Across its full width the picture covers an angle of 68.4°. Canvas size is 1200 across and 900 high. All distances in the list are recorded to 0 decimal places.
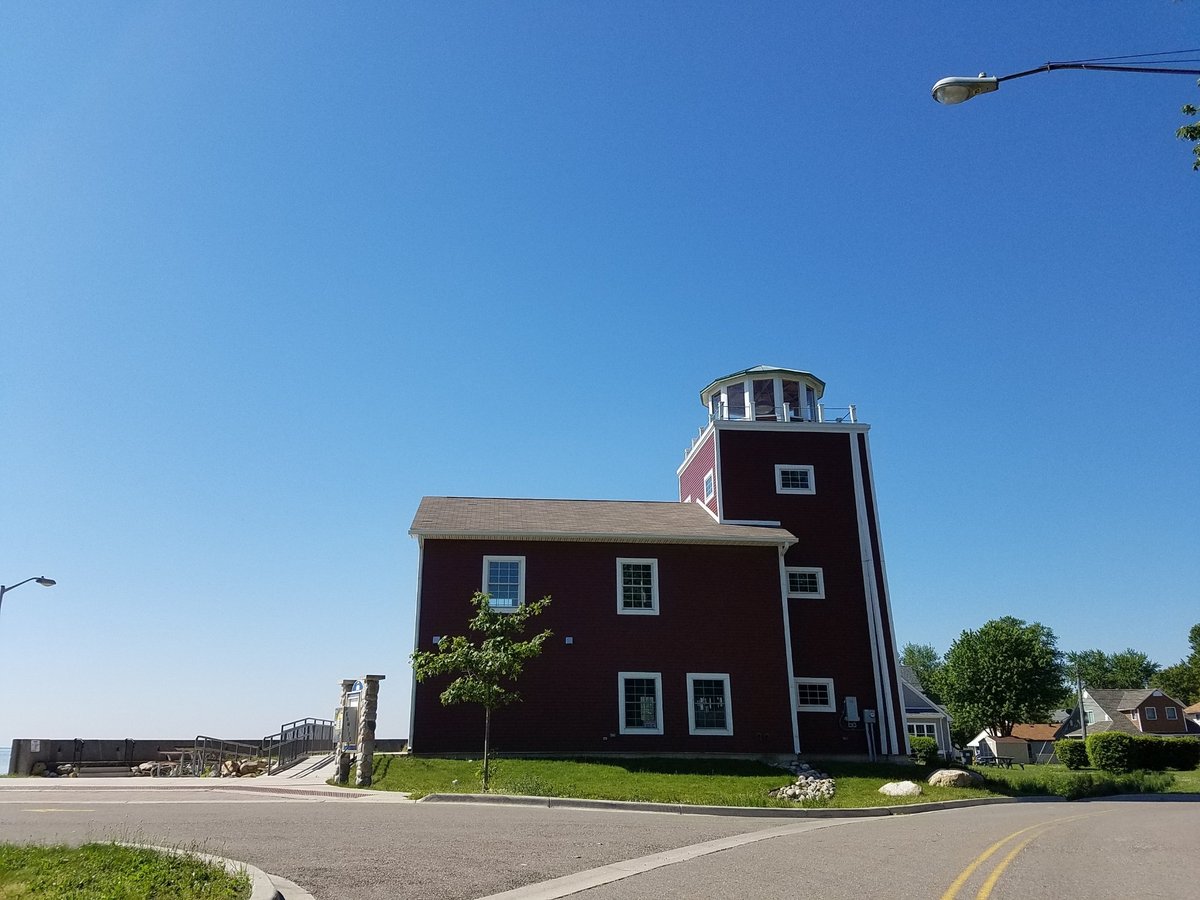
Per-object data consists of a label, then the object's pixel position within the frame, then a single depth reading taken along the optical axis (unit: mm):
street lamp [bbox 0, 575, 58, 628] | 27844
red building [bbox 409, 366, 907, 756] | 26641
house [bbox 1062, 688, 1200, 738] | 78250
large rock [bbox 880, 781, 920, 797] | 20719
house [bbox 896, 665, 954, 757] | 42812
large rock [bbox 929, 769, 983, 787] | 23781
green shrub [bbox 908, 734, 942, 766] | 28422
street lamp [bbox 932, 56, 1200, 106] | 8594
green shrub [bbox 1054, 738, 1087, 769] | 42281
